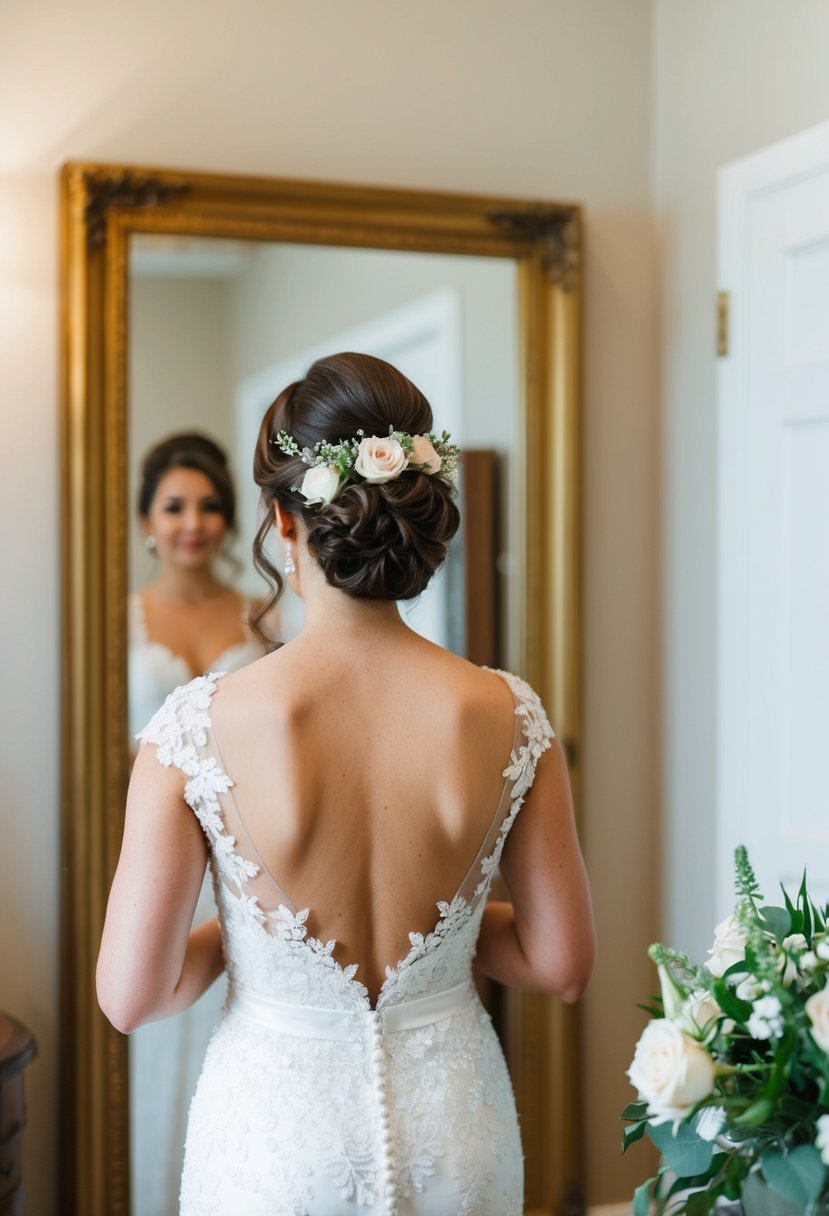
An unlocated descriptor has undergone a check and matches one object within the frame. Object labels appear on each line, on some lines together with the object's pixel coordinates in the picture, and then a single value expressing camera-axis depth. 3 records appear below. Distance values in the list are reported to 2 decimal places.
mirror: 2.38
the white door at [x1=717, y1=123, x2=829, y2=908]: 2.29
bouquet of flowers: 1.11
